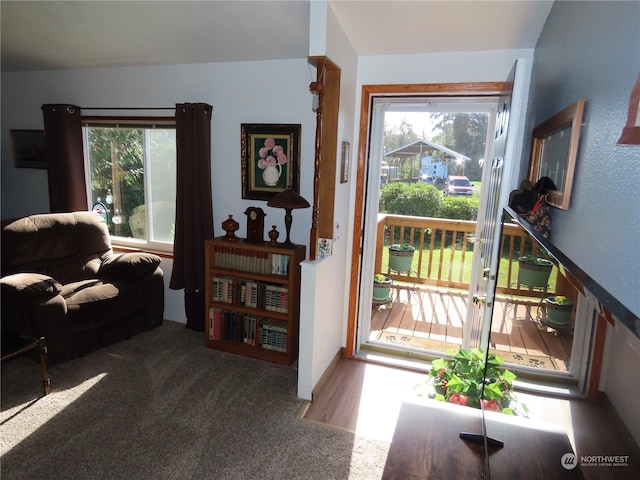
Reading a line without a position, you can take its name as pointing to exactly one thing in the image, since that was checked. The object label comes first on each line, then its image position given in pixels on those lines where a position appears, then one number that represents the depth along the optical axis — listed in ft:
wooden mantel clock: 9.69
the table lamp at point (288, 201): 8.67
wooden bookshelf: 9.29
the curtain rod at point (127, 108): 10.84
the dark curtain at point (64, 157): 11.62
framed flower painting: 9.86
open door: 6.48
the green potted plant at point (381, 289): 12.62
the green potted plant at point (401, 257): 13.44
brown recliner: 8.53
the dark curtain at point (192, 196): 10.19
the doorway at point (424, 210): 9.66
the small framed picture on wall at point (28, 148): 12.84
